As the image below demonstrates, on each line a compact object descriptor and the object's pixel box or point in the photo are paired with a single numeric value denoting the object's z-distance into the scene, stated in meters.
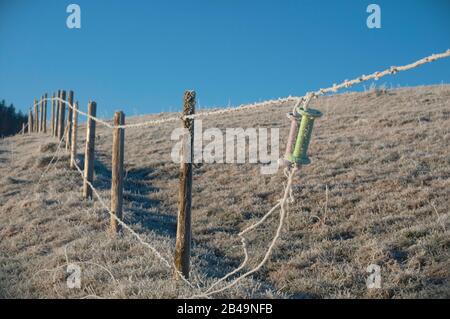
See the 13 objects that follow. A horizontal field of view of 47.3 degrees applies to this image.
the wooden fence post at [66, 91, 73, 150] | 23.59
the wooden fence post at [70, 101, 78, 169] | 15.79
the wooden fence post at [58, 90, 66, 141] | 23.48
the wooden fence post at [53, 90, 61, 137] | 26.94
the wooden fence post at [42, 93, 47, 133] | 32.24
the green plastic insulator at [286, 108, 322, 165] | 4.34
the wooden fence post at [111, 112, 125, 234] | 9.41
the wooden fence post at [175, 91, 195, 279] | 6.24
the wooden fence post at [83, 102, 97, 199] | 12.10
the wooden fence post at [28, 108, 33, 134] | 35.88
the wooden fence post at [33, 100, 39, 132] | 35.28
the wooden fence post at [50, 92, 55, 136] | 29.16
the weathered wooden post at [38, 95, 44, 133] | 33.42
